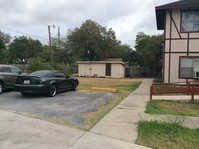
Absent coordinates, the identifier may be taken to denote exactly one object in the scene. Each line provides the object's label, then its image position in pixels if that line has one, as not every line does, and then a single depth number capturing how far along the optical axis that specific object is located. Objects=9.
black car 7.49
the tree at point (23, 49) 33.27
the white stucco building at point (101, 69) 21.88
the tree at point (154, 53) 23.07
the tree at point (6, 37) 37.12
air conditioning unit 10.54
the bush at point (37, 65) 12.93
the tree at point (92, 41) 29.00
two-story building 10.54
